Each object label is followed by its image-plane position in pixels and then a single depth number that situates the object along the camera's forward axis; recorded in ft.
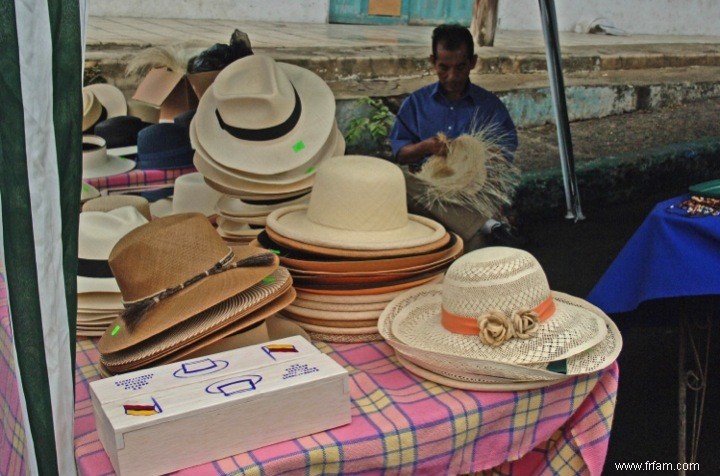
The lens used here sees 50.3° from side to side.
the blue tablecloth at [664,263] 8.62
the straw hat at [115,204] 9.45
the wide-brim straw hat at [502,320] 5.75
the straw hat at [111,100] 15.76
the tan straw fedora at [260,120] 8.39
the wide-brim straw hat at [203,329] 5.56
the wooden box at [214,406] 4.60
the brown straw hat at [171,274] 5.64
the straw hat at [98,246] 6.95
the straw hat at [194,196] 10.26
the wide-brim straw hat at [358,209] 6.77
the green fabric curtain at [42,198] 4.00
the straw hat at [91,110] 14.79
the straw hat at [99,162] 12.11
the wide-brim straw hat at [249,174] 8.26
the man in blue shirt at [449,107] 13.74
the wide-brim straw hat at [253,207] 8.54
